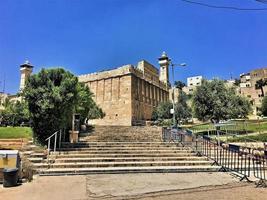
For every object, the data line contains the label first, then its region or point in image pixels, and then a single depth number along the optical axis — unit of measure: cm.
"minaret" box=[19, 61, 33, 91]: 4482
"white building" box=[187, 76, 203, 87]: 8855
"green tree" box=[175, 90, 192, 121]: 3280
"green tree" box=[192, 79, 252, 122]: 1972
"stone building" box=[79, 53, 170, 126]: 3385
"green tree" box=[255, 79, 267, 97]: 5482
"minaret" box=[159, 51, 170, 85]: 4277
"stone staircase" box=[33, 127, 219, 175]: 755
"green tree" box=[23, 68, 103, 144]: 947
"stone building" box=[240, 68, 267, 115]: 5478
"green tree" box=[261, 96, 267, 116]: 3532
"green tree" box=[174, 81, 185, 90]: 7234
